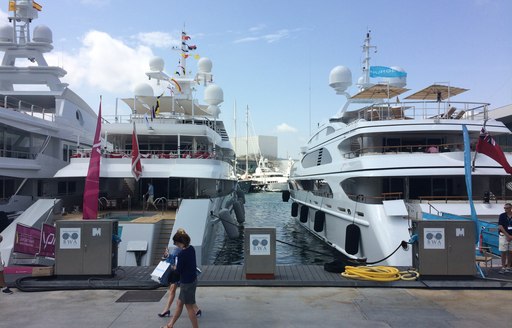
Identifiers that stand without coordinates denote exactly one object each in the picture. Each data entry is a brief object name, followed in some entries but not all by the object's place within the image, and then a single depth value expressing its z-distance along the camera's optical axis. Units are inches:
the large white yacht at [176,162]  613.6
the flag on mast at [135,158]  650.9
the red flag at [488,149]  541.6
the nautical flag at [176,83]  976.4
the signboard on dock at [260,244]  346.6
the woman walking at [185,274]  233.0
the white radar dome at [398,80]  1041.5
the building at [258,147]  5364.2
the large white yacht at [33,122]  724.0
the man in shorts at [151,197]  718.3
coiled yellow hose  341.7
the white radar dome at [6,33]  1045.2
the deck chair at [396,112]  770.2
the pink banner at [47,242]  373.4
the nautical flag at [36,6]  1015.9
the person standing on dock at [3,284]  315.3
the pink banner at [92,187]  485.4
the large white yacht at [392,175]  553.0
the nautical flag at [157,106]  936.0
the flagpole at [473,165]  590.4
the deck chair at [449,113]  715.3
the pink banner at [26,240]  358.5
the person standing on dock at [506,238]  367.2
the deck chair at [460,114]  733.9
